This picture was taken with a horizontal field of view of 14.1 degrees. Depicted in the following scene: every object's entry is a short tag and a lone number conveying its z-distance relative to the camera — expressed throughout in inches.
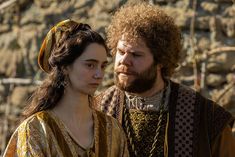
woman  159.7
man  190.2
